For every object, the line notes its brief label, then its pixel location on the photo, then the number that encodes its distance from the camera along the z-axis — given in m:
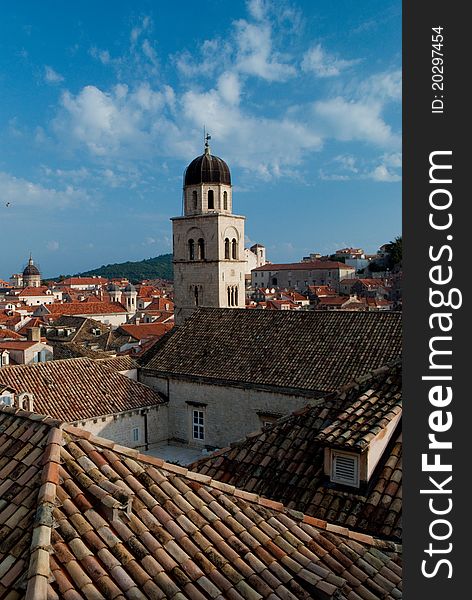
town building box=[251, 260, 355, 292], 129.75
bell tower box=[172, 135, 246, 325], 31.52
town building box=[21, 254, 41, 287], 129.25
